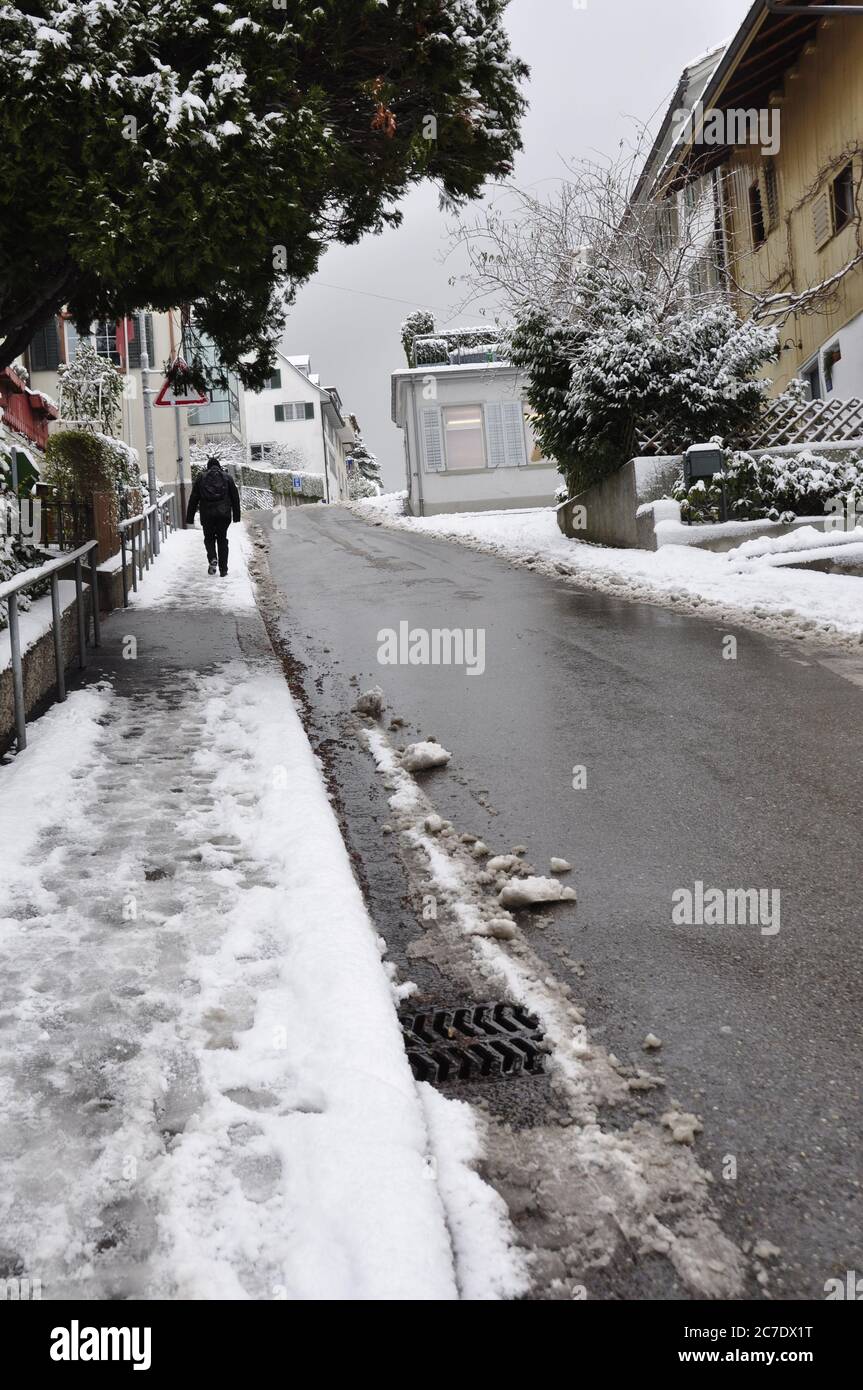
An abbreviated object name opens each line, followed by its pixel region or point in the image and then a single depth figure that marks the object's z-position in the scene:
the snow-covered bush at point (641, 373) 14.01
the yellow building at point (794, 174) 16.12
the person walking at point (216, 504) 14.10
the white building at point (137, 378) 31.05
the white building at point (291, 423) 58.03
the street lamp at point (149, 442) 19.16
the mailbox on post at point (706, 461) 12.77
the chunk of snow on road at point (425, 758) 5.71
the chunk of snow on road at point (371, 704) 7.02
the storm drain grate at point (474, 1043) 2.87
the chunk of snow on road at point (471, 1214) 2.09
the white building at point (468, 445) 30.27
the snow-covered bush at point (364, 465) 83.12
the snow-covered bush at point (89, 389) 24.53
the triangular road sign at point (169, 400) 11.77
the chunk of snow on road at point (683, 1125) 2.48
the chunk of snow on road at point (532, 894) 3.88
